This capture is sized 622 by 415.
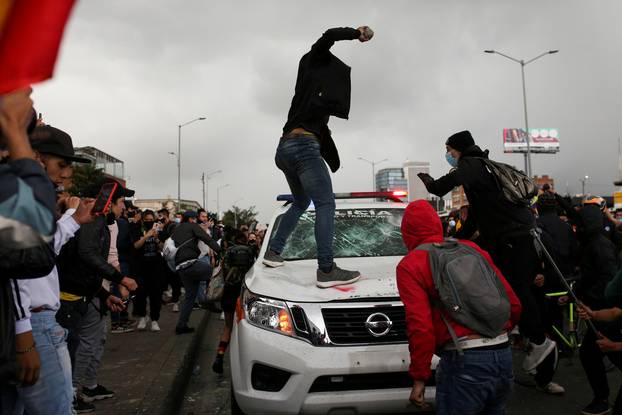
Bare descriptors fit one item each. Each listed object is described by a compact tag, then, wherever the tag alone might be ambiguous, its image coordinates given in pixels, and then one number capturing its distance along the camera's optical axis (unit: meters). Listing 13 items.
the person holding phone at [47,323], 2.12
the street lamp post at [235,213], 86.88
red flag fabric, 1.20
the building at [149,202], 119.00
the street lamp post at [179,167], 46.57
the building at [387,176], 186.74
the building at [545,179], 127.72
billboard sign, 79.50
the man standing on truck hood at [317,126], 4.08
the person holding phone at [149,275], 9.27
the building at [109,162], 87.75
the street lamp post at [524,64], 31.95
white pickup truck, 3.36
